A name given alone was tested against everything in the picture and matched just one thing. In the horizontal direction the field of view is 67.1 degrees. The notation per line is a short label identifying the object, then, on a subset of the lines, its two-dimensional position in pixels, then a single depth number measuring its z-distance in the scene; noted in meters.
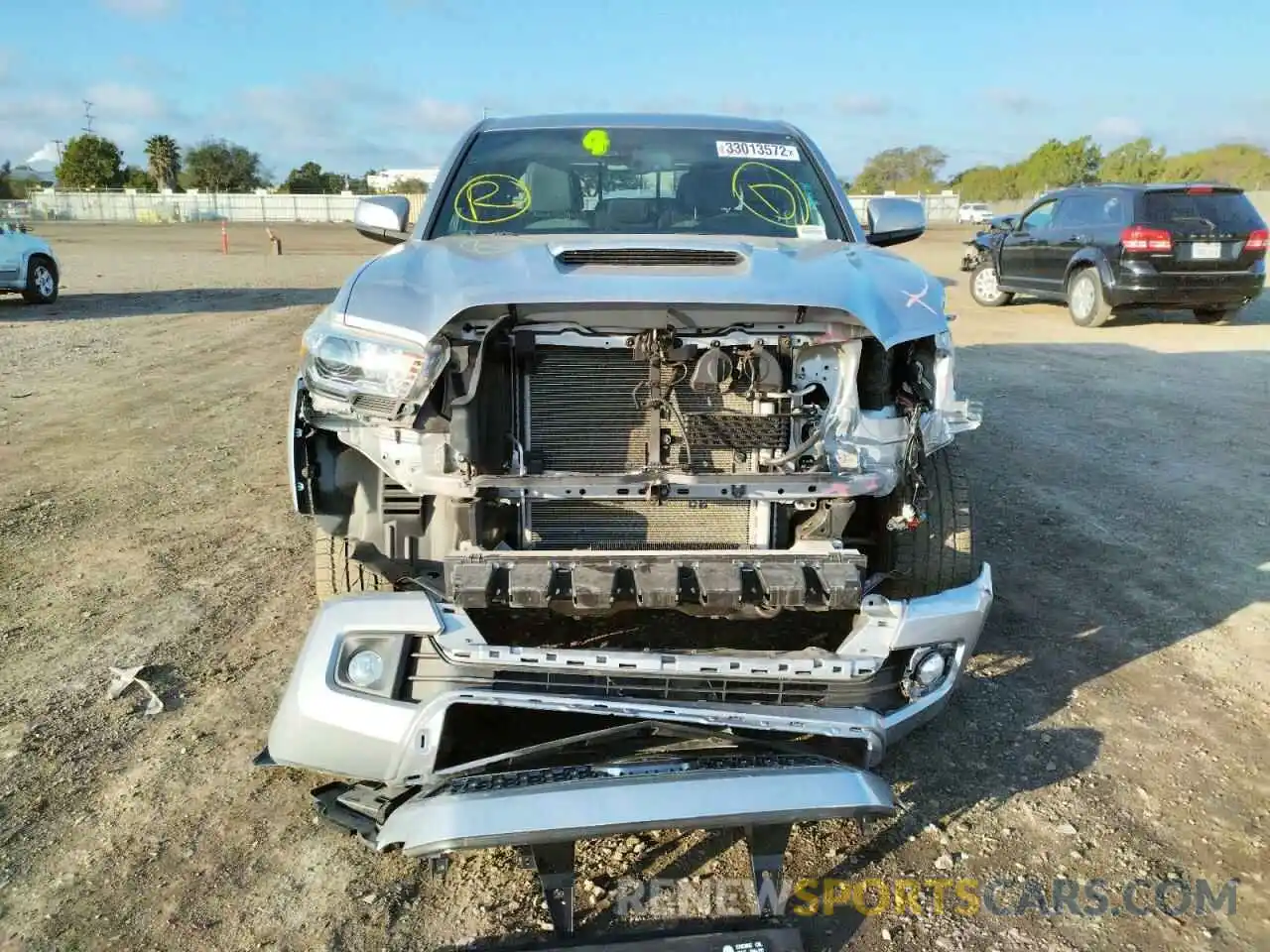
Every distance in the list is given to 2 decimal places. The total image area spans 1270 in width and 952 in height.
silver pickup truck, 2.38
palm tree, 79.31
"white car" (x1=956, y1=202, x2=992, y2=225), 47.78
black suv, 11.45
